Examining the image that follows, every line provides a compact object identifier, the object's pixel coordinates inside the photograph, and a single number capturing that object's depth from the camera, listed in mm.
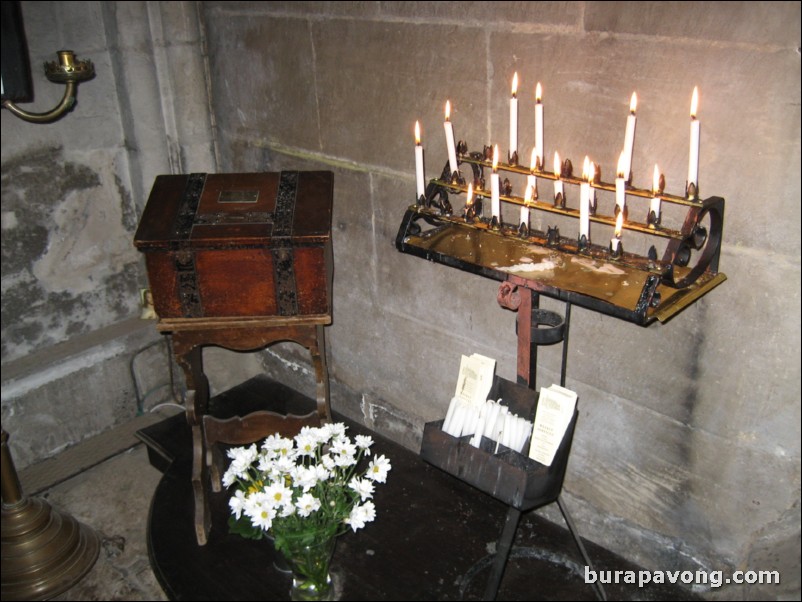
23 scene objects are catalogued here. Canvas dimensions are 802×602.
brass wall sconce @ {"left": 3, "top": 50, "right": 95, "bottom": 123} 2793
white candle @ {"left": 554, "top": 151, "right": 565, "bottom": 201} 1965
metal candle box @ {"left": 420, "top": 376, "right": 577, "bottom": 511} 2059
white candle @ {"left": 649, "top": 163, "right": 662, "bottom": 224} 1788
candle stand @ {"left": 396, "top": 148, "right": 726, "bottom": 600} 1810
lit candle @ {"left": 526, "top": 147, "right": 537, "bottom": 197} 1993
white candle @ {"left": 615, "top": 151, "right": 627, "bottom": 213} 1730
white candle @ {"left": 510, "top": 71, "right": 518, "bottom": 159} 2062
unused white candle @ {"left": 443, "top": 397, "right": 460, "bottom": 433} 2230
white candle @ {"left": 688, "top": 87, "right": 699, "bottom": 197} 1757
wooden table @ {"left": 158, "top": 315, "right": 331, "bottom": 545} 2516
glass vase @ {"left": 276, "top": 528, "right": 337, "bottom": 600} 2047
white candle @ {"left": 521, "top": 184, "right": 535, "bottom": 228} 1965
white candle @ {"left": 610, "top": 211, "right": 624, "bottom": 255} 1774
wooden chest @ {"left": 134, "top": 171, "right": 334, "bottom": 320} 2395
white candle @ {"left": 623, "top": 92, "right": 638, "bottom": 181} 1800
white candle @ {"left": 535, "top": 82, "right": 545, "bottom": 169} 2014
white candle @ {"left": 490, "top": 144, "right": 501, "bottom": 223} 1957
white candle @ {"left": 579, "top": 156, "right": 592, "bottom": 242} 1787
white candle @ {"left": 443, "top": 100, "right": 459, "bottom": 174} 2098
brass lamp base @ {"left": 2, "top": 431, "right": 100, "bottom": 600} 2816
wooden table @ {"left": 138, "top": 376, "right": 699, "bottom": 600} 2363
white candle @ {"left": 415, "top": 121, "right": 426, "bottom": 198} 2127
